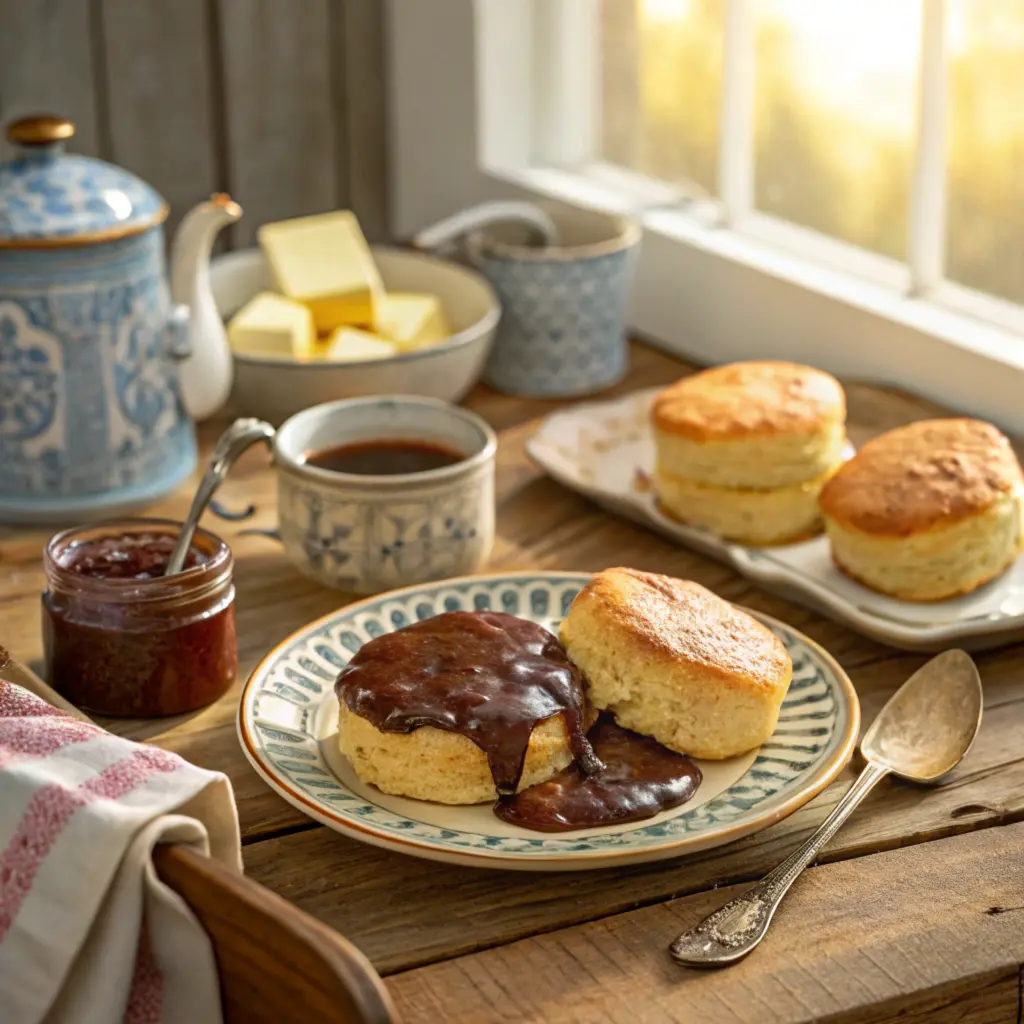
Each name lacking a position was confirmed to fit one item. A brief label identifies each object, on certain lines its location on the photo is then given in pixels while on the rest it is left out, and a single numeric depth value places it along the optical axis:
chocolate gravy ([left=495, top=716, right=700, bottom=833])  0.81
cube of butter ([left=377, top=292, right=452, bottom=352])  1.16
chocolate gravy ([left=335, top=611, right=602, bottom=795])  0.81
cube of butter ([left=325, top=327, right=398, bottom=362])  1.13
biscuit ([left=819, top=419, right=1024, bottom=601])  0.93
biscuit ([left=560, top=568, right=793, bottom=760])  0.83
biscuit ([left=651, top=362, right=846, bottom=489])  0.98
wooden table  0.76
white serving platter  0.92
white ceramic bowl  1.11
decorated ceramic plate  0.79
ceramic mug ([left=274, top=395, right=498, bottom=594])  0.96
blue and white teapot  0.99
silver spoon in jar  0.90
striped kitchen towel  0.74
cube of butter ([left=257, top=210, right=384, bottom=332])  1.17
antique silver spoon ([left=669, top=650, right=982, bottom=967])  0.78
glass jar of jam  0.88
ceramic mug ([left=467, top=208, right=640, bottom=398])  1.17
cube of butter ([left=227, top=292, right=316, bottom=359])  1.13
